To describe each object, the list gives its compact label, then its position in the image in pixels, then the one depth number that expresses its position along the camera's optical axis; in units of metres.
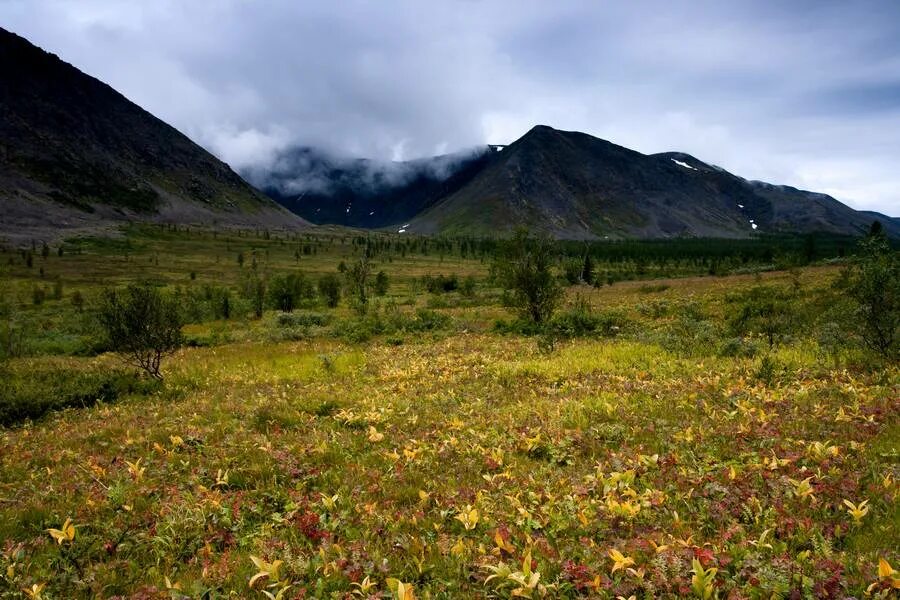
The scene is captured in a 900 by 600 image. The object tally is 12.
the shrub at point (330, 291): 63.91
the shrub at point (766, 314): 21.02
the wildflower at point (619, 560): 4.82
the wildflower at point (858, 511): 5.58
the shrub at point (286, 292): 59.62
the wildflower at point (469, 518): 6.11
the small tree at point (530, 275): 30.34
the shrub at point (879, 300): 14.81
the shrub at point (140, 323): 18.30
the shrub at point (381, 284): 79.50
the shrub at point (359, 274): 60.84
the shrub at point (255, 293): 55.64
